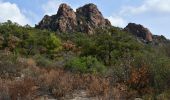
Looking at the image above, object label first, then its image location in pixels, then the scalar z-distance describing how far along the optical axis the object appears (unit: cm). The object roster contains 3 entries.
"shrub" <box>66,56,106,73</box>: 1100
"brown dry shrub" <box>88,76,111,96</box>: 723
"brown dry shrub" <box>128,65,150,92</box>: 761
